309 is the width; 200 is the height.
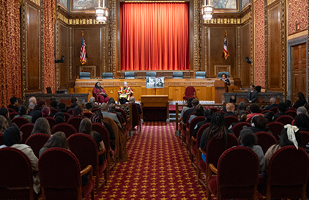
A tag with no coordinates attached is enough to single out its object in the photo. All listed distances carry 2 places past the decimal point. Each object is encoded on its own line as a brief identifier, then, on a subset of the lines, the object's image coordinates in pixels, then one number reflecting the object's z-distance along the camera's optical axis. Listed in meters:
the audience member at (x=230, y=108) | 5.81
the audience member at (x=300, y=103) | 7.41
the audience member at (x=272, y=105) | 7.60
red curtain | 18.41
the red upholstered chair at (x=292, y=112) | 6.48
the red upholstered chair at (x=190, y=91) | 14.01
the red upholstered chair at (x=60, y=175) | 2.91
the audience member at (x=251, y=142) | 3.13
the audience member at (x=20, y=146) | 3.15
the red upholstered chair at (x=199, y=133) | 4.47
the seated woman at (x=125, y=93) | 11.97
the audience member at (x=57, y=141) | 3.06
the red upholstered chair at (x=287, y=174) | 2.96
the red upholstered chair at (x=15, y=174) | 2.93
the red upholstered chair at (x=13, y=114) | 6.31
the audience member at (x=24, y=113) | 5.82
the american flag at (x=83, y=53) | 17.03
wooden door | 10.82
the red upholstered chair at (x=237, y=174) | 2.93
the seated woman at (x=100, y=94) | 12.33
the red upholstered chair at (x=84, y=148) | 3.77
